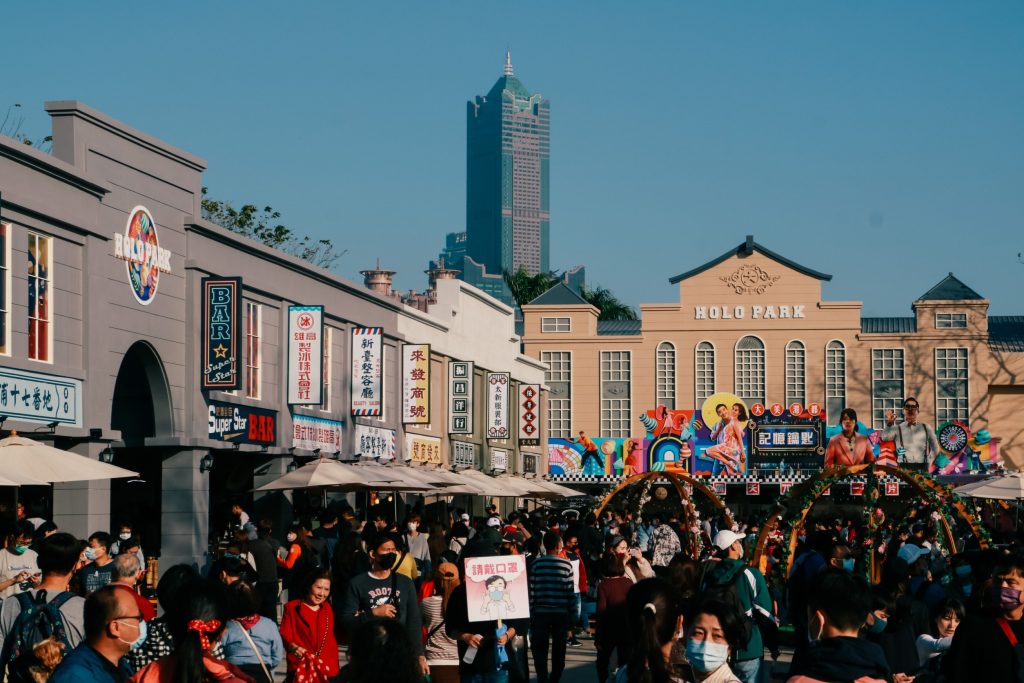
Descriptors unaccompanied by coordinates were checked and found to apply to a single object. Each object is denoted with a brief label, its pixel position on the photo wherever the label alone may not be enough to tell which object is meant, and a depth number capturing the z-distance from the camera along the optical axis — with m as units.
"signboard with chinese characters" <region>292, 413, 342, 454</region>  31.08
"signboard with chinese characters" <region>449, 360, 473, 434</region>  41.34
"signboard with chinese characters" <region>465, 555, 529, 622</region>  11.88
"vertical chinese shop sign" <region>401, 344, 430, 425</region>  37.78
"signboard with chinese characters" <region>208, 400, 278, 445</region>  27.62
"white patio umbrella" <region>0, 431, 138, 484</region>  16.90
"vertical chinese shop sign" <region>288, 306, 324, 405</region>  30.36
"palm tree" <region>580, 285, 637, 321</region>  87.06
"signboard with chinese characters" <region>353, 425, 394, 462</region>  34.91
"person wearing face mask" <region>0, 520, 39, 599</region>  13.81
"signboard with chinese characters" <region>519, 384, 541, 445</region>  50.22
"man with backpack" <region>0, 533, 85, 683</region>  8.56
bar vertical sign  26.78
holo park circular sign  24.94
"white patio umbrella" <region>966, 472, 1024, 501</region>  28.48
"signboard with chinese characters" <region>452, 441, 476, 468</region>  42.44
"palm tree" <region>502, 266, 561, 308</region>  83.94
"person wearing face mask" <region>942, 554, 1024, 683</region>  7.68
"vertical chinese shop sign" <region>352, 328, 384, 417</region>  33.88
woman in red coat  9.97
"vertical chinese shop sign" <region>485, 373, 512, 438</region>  45.66
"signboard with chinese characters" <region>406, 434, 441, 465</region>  38.81
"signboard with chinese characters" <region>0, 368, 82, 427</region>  21.31
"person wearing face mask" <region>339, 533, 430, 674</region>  10.91
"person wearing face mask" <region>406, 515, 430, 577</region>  19.61
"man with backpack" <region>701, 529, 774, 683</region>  11.74
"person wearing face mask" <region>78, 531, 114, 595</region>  13.52
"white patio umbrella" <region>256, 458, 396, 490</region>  25.47
